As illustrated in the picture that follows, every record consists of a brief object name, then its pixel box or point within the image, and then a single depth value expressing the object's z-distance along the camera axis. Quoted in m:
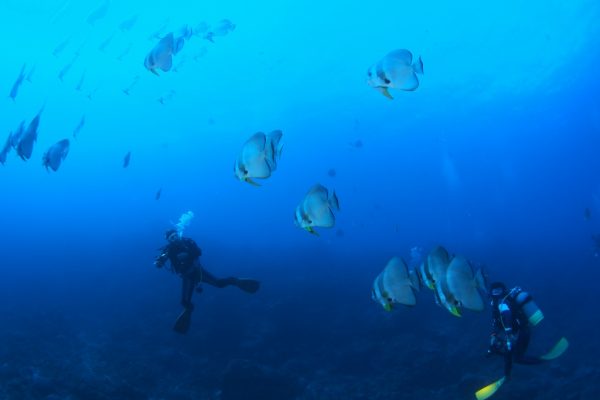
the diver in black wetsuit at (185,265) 9.93
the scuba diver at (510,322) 6.56
